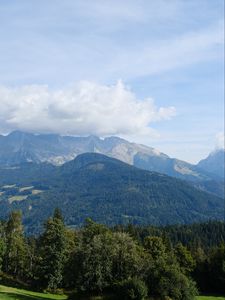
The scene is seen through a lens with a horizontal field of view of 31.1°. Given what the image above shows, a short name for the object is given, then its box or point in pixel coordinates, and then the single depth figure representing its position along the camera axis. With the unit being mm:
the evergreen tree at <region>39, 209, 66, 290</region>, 91062
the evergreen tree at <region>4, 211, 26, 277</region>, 111500
